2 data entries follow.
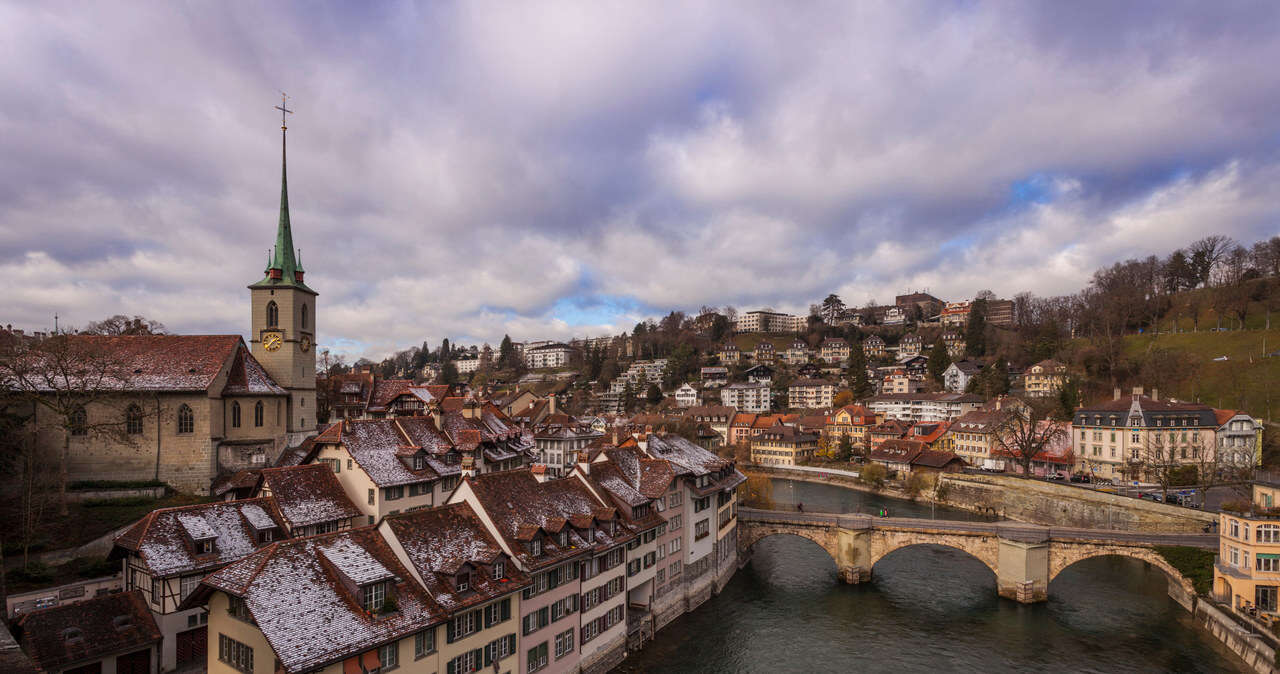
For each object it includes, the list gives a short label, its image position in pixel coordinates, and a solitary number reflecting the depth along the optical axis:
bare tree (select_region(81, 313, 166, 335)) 70.69
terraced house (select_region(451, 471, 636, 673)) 23.50
